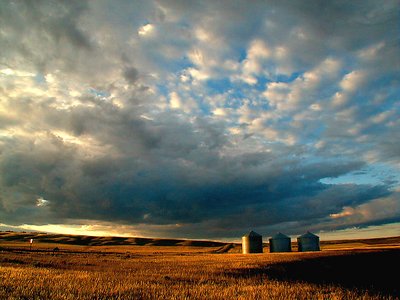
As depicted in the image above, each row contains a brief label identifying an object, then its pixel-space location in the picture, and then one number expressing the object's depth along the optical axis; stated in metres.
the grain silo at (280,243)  89.02
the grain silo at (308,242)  88.38
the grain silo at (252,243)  88.31
